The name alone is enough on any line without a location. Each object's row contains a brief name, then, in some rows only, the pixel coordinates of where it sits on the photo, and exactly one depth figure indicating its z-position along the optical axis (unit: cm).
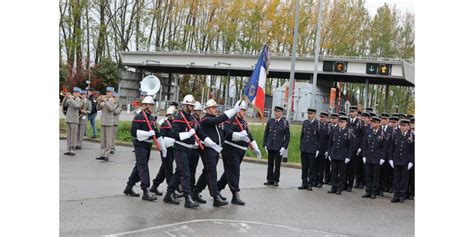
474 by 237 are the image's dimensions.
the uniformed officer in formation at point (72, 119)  1669
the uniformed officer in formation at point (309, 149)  1397
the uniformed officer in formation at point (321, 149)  1439
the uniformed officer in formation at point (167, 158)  1108
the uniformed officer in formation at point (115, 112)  1736
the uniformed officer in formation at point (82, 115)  1820
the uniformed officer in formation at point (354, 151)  1407
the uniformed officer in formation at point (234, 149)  1112
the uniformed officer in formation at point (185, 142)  1032
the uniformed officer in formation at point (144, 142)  1058
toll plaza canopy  4278
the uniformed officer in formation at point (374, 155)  1341
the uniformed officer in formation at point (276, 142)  1402
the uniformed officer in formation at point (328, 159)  1439
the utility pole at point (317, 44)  2330
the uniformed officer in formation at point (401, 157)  1305
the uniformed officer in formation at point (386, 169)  1356
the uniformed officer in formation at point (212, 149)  1059
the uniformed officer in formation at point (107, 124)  1644
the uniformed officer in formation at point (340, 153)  1374
